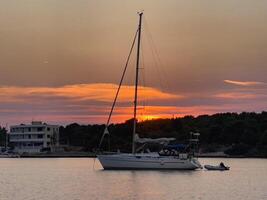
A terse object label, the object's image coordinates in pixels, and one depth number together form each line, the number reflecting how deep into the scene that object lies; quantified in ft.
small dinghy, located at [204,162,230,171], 342.85
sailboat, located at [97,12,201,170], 289.94
